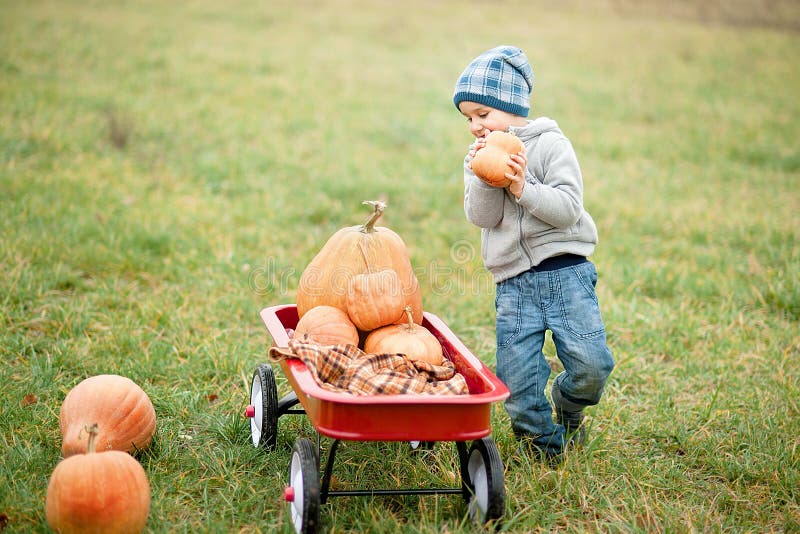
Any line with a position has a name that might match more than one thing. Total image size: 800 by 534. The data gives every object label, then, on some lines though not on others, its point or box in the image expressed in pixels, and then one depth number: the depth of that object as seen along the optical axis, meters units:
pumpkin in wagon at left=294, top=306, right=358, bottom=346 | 3.10
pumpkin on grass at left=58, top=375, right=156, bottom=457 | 3.02
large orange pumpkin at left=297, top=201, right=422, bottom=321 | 3.35
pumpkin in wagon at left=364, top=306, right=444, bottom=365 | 3.01
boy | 3.18
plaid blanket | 2.74
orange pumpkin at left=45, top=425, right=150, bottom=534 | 2.53
